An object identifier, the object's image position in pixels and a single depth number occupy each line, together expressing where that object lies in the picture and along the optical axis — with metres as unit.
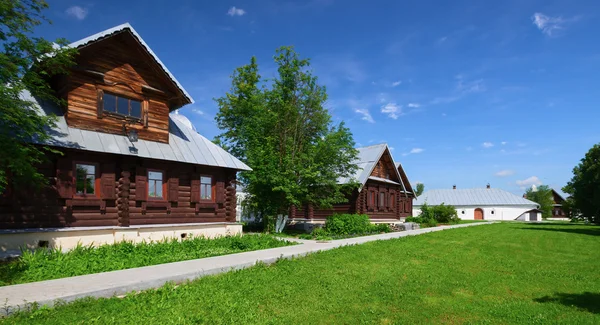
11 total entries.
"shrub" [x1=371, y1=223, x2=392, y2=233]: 22.92
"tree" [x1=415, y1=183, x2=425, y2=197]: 120.03
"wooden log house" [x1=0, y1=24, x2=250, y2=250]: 12.78
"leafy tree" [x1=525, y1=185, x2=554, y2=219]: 68.38
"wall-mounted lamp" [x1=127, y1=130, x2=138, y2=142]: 15.08
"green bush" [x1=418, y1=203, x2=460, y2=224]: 39.33
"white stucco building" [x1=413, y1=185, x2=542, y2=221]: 62.69
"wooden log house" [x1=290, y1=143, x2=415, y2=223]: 27.36
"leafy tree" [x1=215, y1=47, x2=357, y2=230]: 20.45
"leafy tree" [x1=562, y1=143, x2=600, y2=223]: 31.77
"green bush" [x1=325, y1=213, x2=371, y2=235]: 20.52
